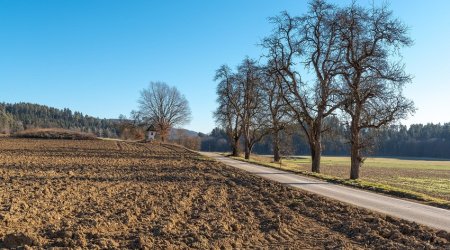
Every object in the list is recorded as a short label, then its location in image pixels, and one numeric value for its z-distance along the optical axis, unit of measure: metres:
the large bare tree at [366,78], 23.73
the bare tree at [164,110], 88.00
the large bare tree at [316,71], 28.25
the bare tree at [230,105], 54.66
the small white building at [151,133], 77.12
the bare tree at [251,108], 49.53
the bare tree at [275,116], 44.72
